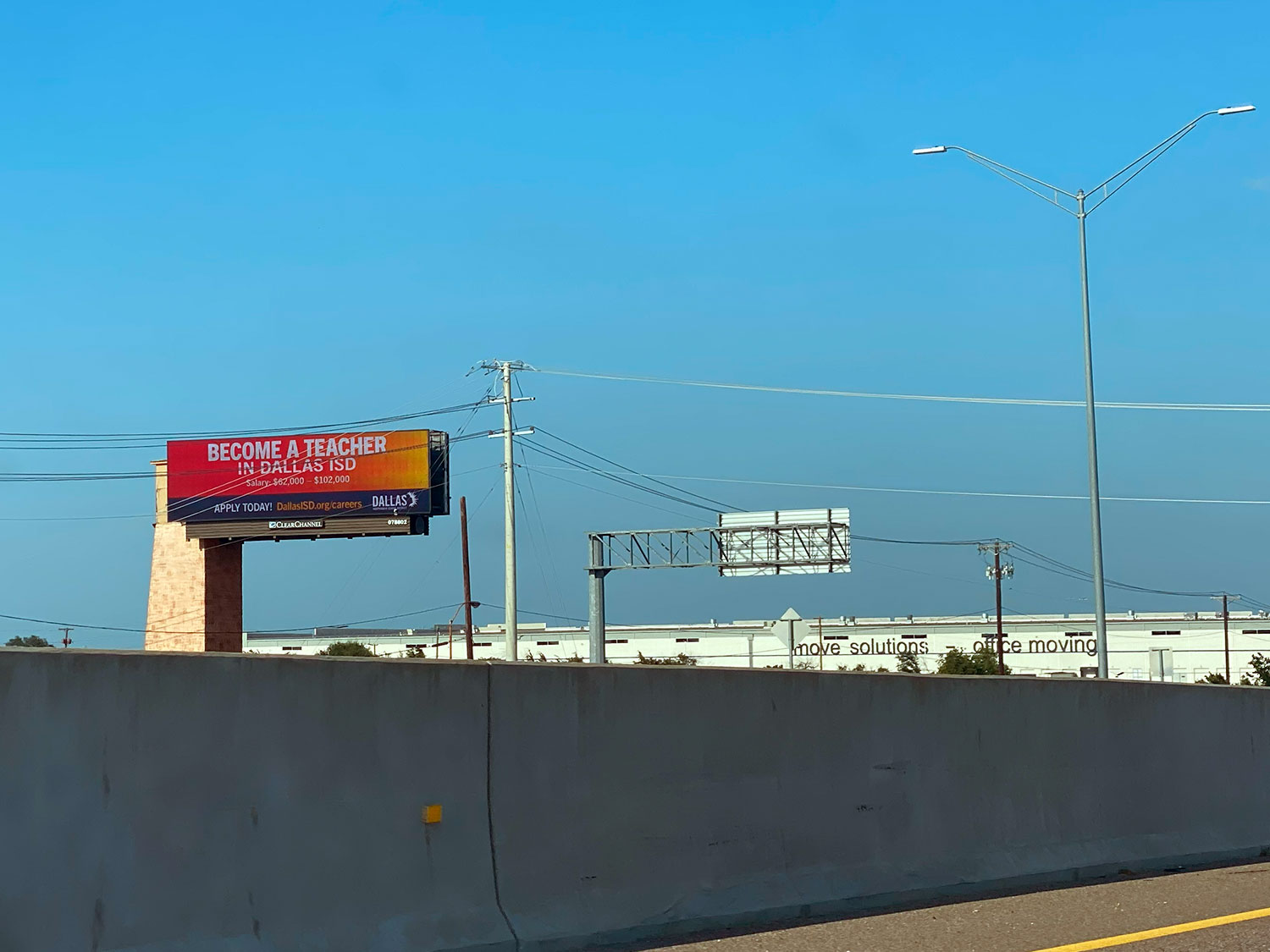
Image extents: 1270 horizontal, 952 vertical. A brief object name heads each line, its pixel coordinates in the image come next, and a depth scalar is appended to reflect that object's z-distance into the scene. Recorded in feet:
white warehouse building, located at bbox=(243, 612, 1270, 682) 350.84
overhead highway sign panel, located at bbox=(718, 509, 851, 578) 218.18
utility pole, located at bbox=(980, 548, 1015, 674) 283.24
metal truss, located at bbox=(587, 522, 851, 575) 218.18
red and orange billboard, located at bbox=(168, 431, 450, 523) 243.60
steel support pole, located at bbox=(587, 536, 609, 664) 219.41
